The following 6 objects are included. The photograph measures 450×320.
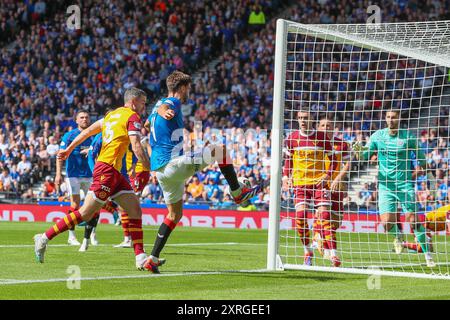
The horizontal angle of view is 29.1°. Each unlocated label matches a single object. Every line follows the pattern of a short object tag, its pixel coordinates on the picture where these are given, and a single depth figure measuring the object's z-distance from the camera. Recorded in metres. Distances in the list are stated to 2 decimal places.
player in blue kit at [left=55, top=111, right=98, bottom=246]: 16.45
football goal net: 11.56
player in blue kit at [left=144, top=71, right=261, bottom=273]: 10.97
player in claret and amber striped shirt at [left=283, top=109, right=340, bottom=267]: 12.98
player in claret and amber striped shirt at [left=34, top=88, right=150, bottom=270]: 11.16
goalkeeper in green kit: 13.56
